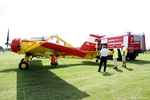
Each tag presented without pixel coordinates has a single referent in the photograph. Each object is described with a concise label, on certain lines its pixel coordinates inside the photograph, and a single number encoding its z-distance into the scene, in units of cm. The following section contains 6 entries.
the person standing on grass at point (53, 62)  739
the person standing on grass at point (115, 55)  684
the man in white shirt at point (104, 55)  604
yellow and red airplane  502
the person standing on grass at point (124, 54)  731
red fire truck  1030
